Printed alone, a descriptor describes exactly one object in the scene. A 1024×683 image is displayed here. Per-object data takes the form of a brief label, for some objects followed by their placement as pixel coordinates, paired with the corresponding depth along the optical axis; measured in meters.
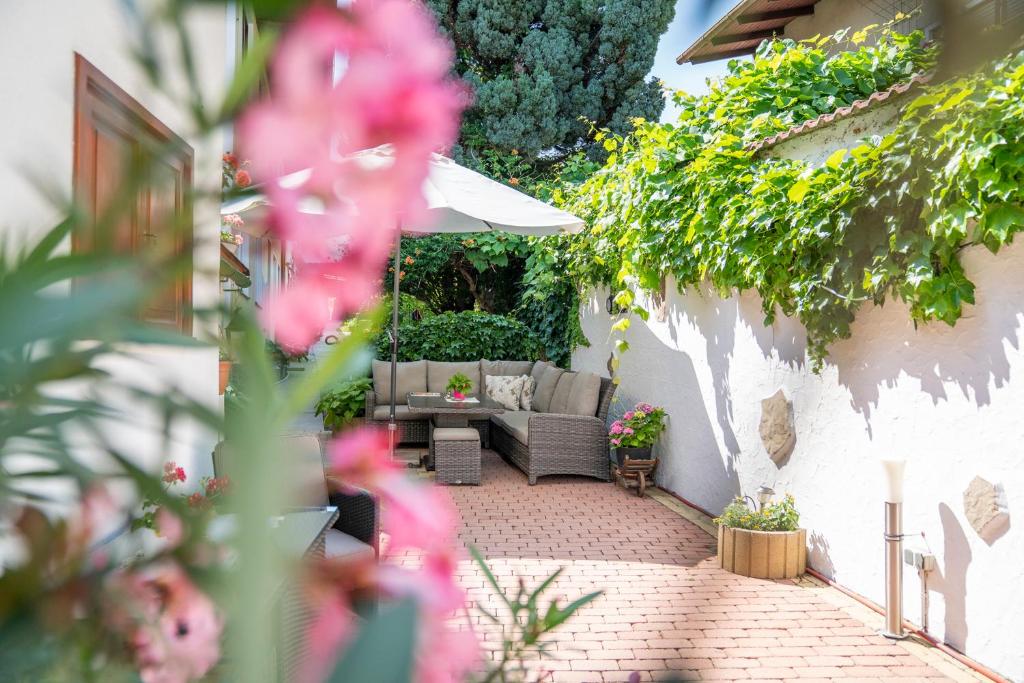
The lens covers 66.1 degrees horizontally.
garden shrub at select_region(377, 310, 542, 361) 9.71
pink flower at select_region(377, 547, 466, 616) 0.16
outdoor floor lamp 3.41
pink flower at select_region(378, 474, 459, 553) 0.19
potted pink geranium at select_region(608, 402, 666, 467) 6.42
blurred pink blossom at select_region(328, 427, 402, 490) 0.20
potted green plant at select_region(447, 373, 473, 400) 7.86
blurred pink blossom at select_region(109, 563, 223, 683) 0.24
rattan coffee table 7.38
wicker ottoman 6.62
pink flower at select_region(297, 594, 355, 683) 0.19
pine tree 14.25
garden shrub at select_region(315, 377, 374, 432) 8.42
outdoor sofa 6.76
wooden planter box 4.23
